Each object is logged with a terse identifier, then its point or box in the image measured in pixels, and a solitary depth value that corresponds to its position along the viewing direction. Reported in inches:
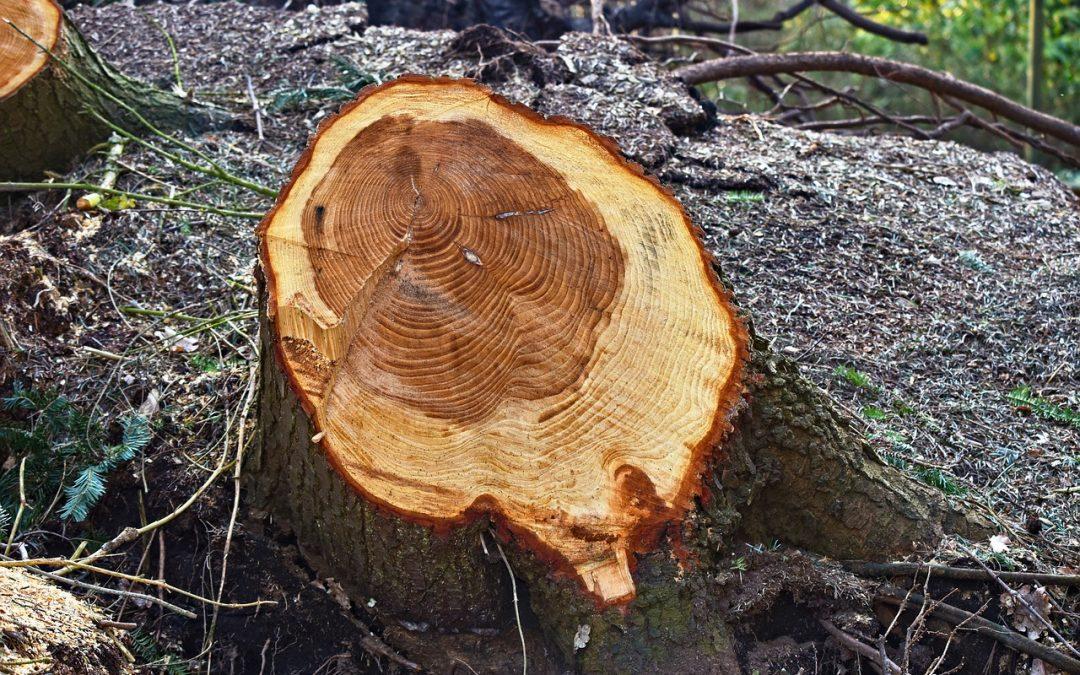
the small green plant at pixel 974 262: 131.8
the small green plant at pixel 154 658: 78.8
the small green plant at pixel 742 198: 135.4
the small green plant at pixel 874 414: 104.6
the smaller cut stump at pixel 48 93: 119.3
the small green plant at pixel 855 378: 109.1
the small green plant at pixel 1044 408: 107.9
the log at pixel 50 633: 59.6
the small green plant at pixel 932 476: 96.0
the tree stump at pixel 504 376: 70.2
